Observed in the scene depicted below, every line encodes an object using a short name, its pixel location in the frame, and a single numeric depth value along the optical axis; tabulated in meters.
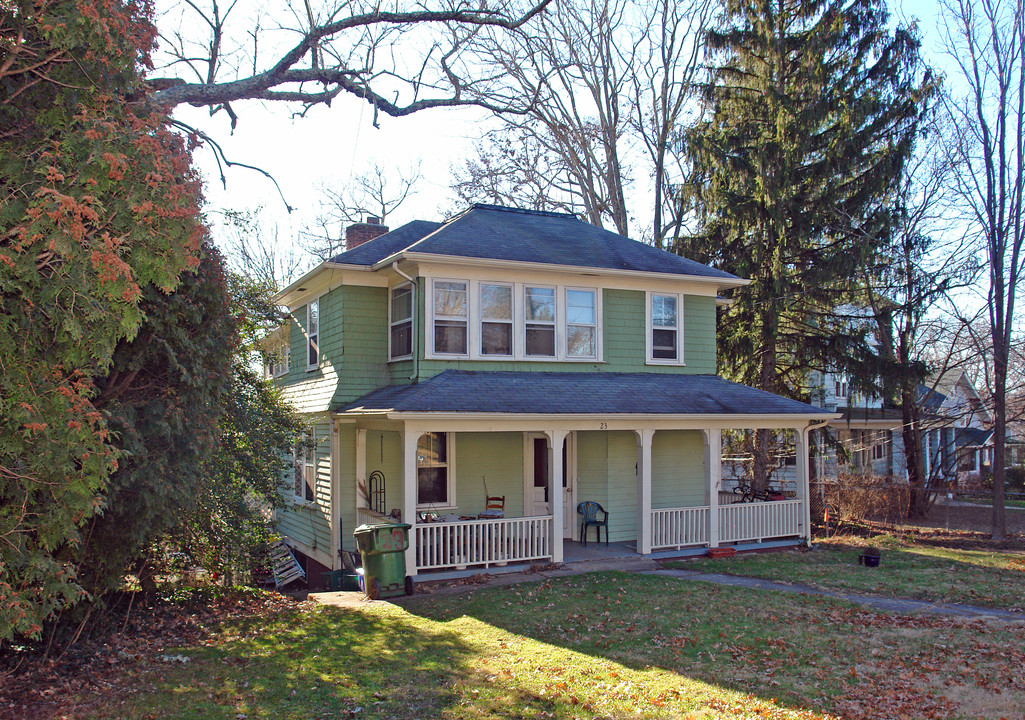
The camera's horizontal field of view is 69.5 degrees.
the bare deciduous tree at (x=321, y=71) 10.24
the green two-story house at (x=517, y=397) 12.95
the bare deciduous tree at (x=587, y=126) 26.64
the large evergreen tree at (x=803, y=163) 19.62
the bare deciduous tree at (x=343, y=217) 32.89
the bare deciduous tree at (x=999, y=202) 17.17
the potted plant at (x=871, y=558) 13.77
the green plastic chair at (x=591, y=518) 15.06
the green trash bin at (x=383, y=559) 11.05
